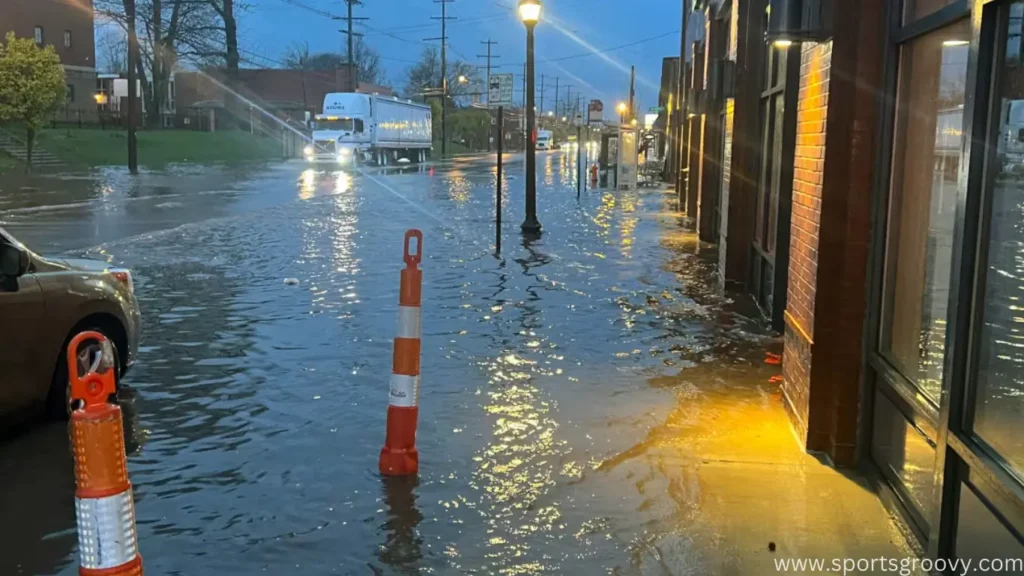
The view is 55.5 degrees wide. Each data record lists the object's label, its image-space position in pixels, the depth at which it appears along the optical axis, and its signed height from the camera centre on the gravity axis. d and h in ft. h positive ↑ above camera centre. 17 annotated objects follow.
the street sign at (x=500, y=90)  48.37 +2.76
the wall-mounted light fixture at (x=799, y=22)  16.75 +2.27
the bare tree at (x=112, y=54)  280.10 +28.25
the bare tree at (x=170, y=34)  201.97 +22.64
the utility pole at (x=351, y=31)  250.82 +29.06
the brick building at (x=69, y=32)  190.19 +21.52
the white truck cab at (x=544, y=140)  370.94 +2.66
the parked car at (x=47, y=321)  18.35 -3.72
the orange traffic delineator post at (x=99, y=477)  8.17 -2.85
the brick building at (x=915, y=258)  11.41 -1.54
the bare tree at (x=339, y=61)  368.75 +32.40
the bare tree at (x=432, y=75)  396.98 +29.54
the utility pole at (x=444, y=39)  301.12 +33.50
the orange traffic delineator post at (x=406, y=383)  16.34 -4.08
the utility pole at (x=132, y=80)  123.65 +7.66
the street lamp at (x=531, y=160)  55.55 -0.79
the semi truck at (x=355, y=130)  175.52 +2.50
